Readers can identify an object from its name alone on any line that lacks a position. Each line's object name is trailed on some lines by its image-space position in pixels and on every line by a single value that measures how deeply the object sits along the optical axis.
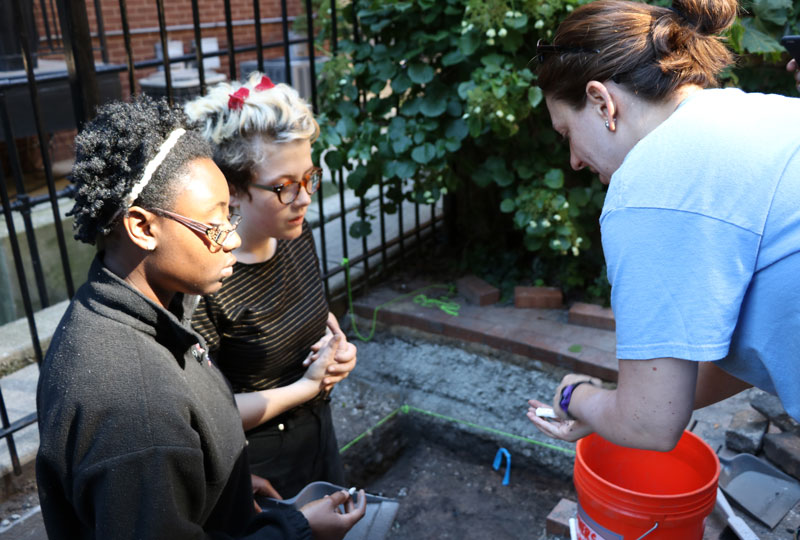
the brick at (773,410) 2.75
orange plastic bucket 1.77
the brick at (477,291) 4.01
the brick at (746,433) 2.72
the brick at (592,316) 3.68
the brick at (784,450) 2.56
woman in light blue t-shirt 1.26
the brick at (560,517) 2.48
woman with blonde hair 1.95
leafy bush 3.35
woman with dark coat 1.22
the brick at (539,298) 3.94
